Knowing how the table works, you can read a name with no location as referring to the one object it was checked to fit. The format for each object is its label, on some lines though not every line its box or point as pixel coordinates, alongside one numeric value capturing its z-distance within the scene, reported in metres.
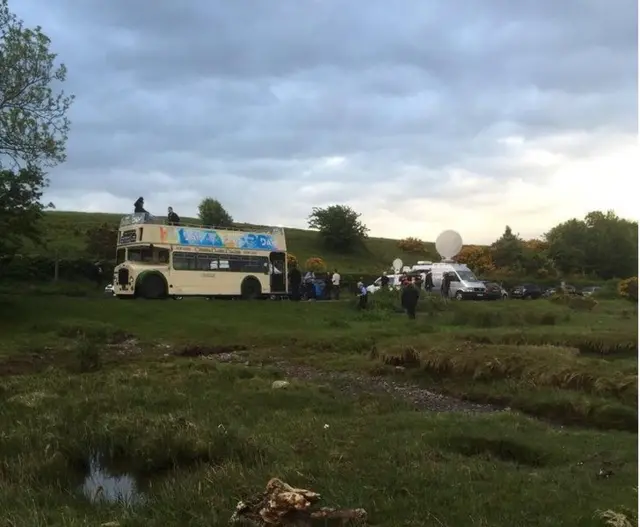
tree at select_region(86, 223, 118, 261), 52.42
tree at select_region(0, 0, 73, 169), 30.66
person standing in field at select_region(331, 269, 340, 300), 41.56
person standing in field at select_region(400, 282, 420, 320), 30.23
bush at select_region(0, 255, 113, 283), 37.46
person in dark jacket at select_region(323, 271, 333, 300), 44.44
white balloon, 49.22
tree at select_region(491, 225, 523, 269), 78.31
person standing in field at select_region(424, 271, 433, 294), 45.79
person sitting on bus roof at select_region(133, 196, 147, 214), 36.03
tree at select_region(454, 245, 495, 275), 72.88
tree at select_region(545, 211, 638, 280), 82.62
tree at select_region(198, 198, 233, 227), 81.88
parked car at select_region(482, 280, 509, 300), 47.00
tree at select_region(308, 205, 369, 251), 89.75
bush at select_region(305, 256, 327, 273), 65.06
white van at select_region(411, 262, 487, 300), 45.56
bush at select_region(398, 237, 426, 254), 95.69
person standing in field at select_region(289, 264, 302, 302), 39.72
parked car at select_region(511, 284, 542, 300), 52.87
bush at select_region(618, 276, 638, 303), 46.62
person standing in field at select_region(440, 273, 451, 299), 45.05
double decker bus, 33.97
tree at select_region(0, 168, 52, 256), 27.97
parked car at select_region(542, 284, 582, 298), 51.68
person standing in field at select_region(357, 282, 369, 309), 33.47
